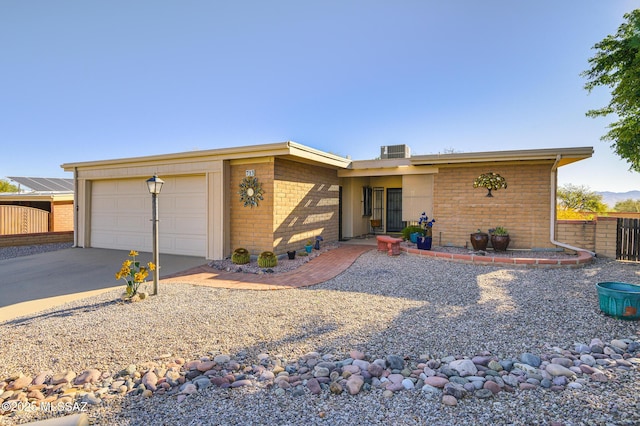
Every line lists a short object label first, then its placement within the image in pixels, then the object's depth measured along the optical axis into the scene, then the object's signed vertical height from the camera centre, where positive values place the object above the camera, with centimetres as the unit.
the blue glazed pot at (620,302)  395 -115
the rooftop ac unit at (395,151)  1153 +221
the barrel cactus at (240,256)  803 -122
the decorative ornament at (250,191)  833 +48
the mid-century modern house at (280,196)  844 +41
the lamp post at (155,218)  554 -18
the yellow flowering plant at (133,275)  518 -111
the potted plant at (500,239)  883 -79
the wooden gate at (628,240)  761 -67
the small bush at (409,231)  989 -65
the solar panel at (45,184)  1746 +142
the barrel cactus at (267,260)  768 -124
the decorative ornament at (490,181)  931 +89
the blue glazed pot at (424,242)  900 -90
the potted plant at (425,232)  901 -71
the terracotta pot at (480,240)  898 -85
